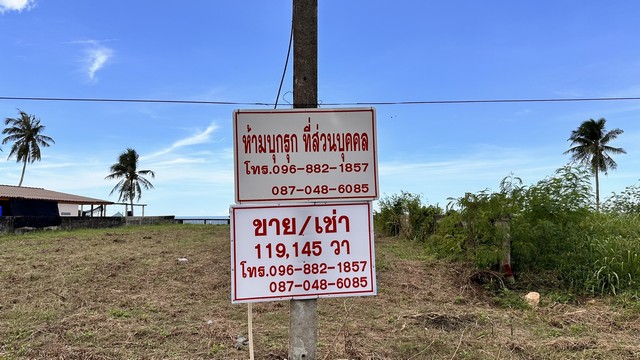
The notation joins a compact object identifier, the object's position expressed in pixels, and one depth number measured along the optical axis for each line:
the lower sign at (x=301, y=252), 2.43
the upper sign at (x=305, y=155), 2.48
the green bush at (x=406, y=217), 12.63
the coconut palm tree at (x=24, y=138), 37.47
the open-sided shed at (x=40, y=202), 25.44
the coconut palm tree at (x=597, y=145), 43.62
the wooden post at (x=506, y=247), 6.91
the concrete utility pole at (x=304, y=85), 2.56
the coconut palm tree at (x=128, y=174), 41.53
